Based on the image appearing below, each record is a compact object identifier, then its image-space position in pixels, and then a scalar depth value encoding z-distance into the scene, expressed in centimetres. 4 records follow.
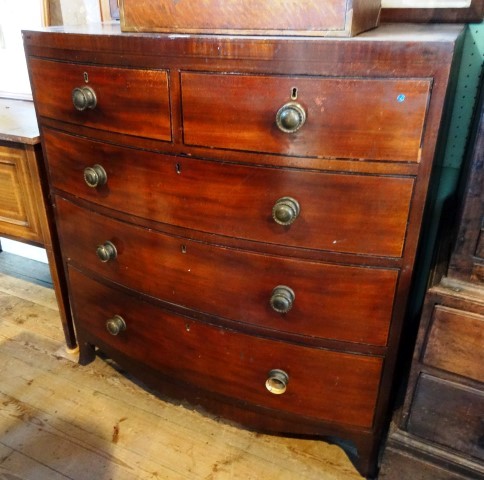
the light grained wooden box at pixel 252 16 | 81
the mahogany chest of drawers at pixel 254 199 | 81
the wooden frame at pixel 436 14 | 113
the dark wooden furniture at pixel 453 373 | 89
